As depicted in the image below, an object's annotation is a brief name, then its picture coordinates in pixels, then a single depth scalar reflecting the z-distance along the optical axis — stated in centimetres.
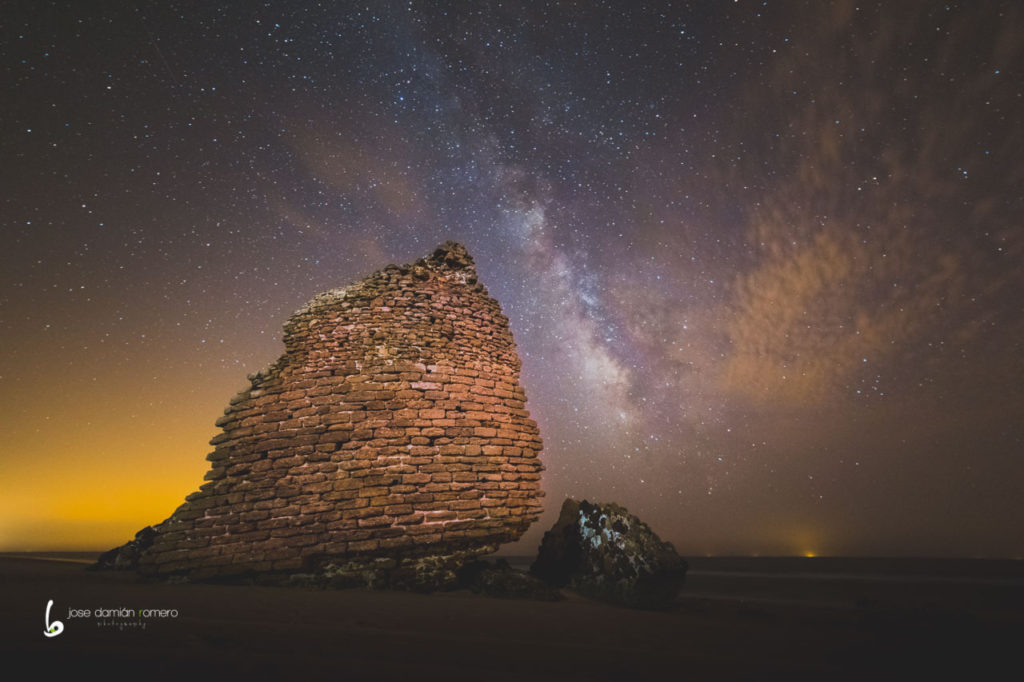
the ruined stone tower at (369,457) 573
